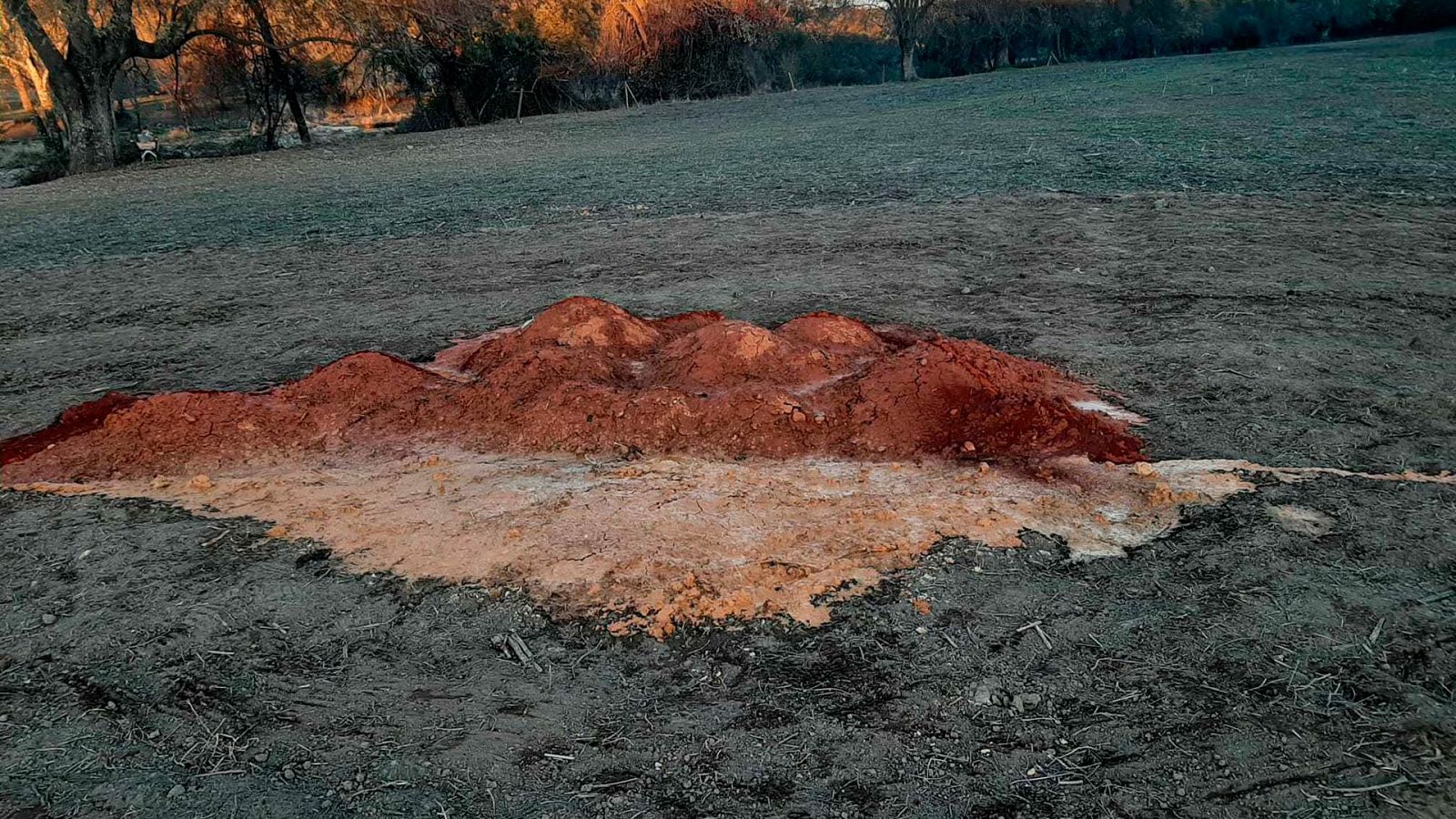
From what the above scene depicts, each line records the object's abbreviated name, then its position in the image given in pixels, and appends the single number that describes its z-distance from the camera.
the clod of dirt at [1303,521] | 3.46
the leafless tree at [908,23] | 34.12
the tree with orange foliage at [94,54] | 17.14
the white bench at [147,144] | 19.48
